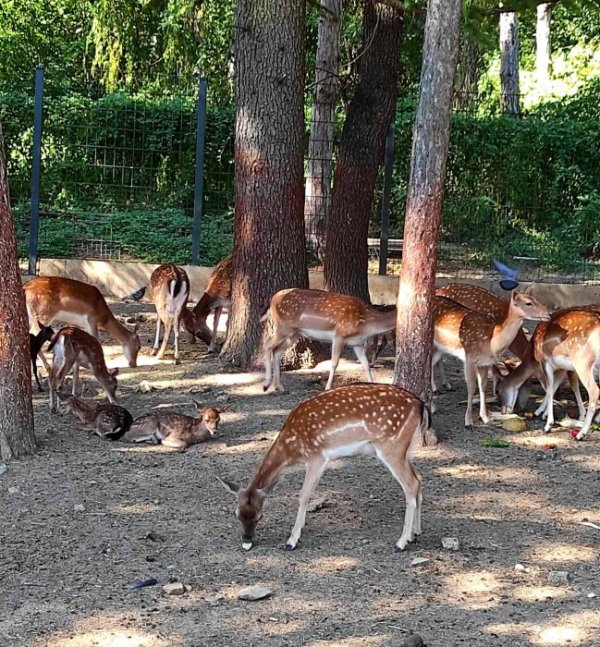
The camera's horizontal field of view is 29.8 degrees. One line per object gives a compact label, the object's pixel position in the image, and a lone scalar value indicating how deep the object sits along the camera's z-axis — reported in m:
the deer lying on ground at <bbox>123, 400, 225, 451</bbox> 8.23
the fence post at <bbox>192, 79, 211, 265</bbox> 14.70
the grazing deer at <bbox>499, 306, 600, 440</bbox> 8.91
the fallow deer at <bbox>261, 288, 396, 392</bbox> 9.73
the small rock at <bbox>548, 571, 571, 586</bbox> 5.95
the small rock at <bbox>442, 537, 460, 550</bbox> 6.39
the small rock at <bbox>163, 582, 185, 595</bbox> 5.70
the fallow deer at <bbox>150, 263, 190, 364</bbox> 11.27
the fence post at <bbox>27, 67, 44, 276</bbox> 14.56
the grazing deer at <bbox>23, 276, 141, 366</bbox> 10.57
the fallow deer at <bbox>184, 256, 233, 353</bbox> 11.73
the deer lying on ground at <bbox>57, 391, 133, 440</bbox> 8.36
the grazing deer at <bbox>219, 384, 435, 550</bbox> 6.43
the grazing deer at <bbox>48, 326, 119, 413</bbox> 9.19
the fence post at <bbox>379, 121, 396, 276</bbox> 14.82
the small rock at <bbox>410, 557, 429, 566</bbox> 6.16
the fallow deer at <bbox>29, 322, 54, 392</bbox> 9.34
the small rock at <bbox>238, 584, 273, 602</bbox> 5.65
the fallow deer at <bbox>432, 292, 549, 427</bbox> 9.24
